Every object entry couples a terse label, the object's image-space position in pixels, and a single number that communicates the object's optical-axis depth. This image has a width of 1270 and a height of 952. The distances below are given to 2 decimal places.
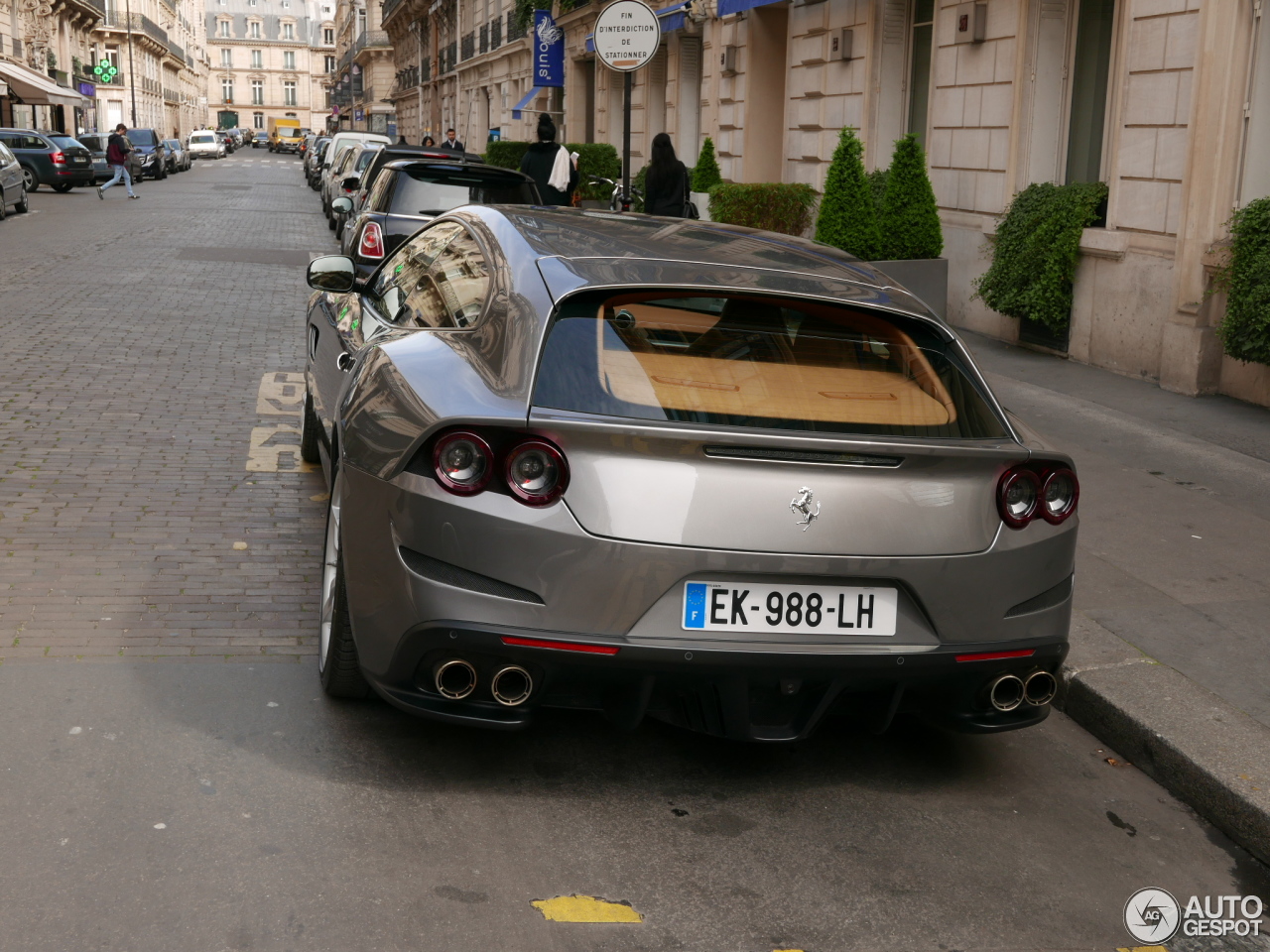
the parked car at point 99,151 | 43.01
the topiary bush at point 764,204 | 15.41
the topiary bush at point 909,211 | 13.27
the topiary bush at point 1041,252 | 11.65
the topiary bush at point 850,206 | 13.34
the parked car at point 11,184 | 28.53
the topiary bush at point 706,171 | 20.84
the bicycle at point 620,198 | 14.89
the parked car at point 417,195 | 11.94
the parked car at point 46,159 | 39.84
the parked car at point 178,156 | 59.25
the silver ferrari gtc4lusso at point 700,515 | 3.53
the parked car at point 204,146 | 88.56
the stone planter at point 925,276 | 13.29
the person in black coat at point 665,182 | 16.09
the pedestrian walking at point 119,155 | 39.78
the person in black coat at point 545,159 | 18.64
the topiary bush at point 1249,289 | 9.17
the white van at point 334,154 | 29.28
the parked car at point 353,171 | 20.86
